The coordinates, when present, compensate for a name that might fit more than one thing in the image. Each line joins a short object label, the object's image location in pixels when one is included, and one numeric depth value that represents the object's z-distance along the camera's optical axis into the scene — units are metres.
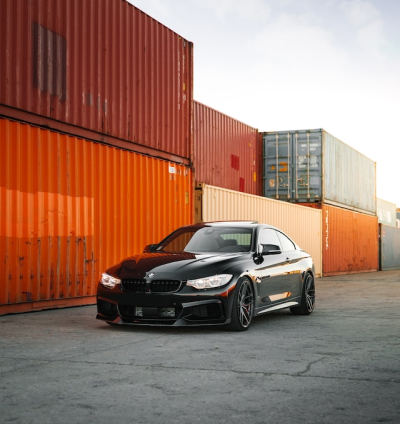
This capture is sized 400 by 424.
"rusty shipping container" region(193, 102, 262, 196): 19.94
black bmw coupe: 7.67
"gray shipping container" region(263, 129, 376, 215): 25.34
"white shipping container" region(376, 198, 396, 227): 56.68
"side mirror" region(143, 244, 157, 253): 9.11
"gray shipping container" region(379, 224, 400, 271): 37.84
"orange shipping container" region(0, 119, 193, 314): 10.09
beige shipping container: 16.03
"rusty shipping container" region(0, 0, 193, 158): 10.59
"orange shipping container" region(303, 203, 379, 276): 26.53
